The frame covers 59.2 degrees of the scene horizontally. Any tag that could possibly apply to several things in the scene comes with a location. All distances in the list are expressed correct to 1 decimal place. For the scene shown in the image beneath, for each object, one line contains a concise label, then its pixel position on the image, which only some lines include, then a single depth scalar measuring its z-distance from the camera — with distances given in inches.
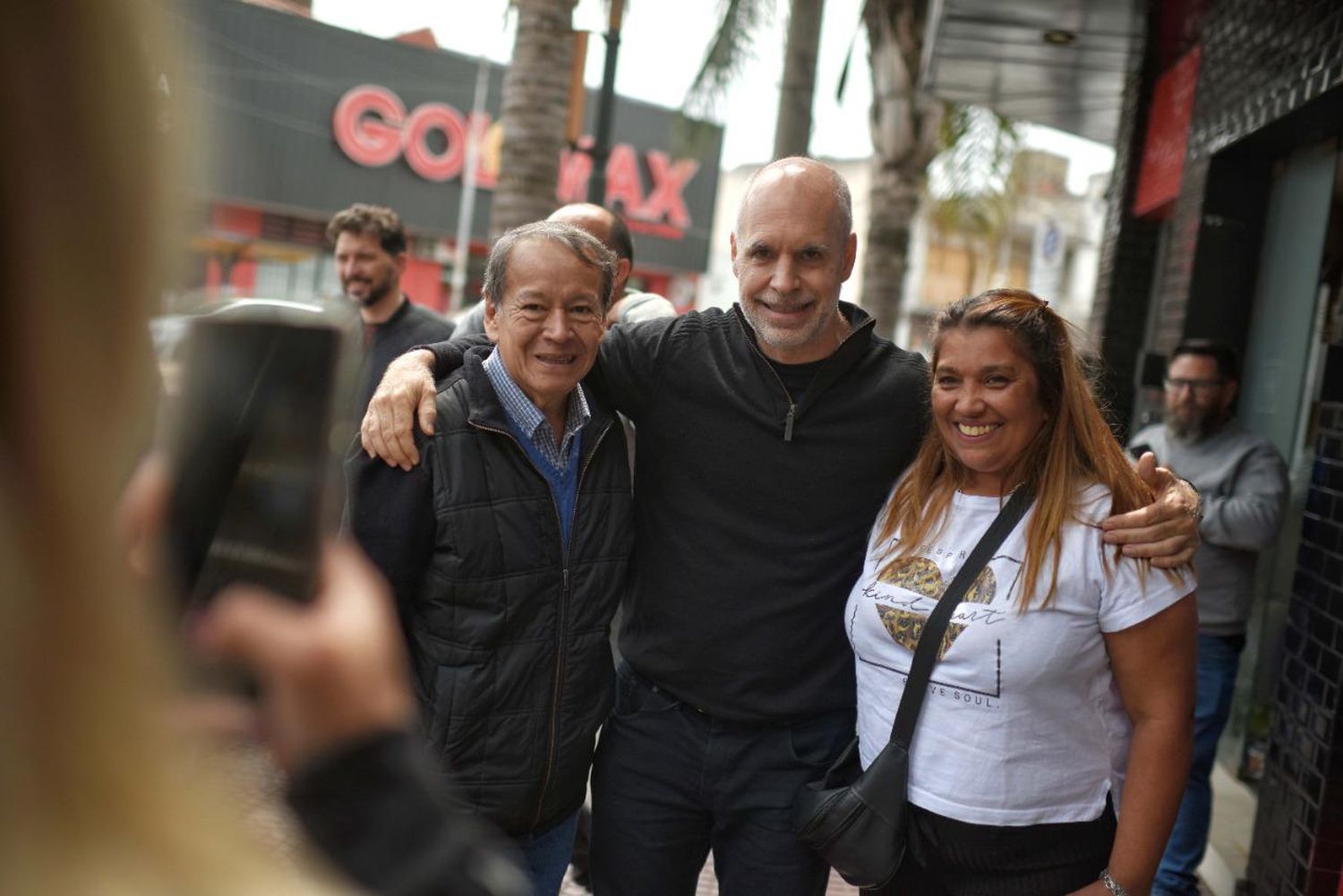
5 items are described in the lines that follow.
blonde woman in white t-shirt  93.7
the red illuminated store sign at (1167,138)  262.7
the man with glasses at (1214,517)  174.7
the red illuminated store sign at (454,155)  1061.8
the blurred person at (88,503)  18.7
